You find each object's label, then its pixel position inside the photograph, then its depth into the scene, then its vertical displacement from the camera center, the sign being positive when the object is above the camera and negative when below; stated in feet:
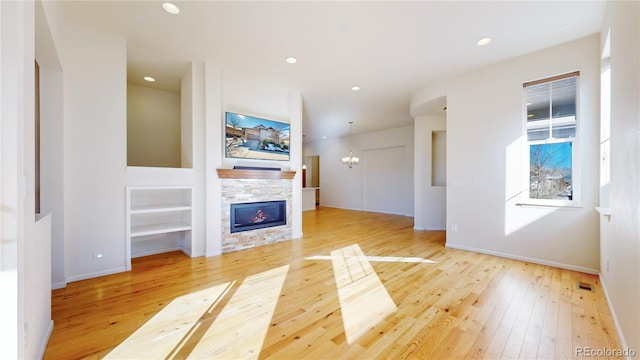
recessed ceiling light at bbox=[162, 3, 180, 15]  8.79 +6.15
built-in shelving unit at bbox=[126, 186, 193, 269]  12.13 -2.19
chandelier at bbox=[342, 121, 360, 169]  30.41 +2.29
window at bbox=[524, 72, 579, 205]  11.21 +1.90
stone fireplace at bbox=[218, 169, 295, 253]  13.78 -1.58
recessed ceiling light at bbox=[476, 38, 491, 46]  10.77 +6.04
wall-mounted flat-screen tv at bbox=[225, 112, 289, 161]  14.03 +2.46
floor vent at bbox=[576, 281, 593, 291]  9.13 -4.05
